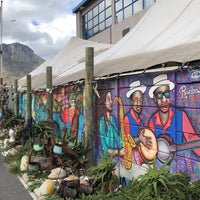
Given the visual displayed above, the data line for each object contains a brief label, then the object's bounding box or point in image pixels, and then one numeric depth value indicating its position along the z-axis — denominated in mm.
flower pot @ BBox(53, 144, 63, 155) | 5548
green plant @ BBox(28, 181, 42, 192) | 5193
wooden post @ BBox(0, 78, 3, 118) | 14186
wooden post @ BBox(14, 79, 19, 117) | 13081
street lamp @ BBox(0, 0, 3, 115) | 15314
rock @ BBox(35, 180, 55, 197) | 4796
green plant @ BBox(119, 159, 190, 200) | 3488
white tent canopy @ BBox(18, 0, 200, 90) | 3928
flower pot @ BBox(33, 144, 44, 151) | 6215
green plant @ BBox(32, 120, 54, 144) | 7072
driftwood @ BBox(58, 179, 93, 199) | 4517
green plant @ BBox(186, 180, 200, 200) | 3414
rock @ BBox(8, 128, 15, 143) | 9059
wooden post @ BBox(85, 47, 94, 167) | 5832
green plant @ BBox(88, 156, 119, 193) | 4713
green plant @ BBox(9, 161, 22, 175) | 6365
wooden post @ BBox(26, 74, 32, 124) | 10498
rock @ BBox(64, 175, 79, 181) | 5005
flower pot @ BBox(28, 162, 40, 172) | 6131
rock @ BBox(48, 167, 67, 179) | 5580
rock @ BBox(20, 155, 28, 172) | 6367
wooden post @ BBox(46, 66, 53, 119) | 8246
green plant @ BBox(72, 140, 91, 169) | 5821
